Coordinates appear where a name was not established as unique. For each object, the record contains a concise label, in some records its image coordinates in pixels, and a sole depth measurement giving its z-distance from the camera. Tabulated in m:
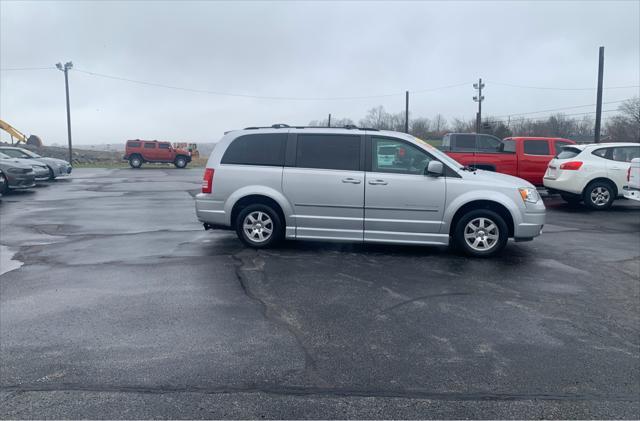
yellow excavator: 55.12
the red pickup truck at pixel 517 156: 16.19
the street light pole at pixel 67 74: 41.78
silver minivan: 7.80
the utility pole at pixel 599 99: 24.48
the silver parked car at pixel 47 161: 22.67
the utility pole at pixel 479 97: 39.72
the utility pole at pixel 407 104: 41.94
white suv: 13.43
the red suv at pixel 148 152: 40.00
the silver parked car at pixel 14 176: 17.30
